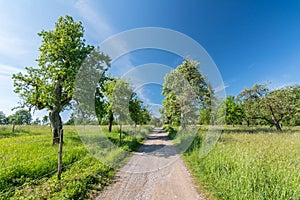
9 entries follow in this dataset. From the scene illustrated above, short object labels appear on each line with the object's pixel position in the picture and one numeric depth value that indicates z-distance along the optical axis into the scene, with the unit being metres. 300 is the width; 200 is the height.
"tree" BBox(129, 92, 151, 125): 22.12
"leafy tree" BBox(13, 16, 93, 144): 10.85
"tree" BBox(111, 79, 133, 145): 19.16
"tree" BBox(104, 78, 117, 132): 18.56
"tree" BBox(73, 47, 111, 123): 11.81
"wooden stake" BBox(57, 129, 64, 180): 4.93
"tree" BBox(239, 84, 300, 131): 22.22
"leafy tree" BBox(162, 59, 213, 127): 19.05
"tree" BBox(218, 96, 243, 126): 42.88
